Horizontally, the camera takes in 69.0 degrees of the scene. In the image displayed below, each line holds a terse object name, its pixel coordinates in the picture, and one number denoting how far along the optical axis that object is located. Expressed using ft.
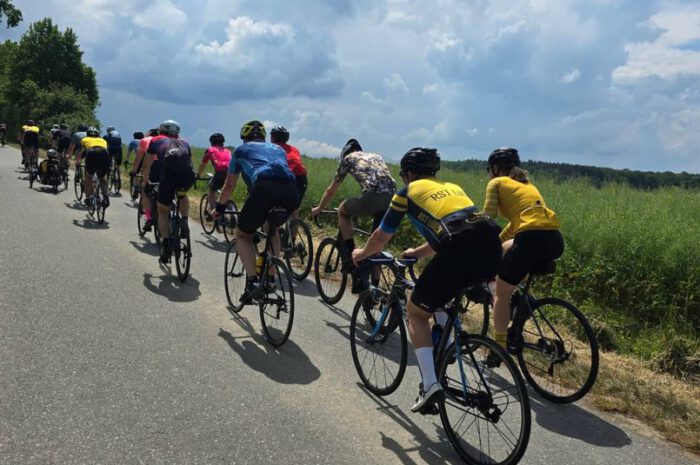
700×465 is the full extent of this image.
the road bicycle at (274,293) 17.81
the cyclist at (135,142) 50.73
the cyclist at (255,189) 18.40
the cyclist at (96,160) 37.91
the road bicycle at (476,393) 10.78
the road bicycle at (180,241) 24.77
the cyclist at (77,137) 48.48
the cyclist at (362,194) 21.95
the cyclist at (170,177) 25.27
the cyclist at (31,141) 60.18
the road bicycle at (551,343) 15.56
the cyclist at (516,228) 15.52
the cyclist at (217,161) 37.09
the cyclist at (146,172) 29.68
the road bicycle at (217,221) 35.94
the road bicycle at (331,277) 23.78
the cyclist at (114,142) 59.36
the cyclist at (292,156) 27.94
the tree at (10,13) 99.04
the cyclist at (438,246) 11.81
